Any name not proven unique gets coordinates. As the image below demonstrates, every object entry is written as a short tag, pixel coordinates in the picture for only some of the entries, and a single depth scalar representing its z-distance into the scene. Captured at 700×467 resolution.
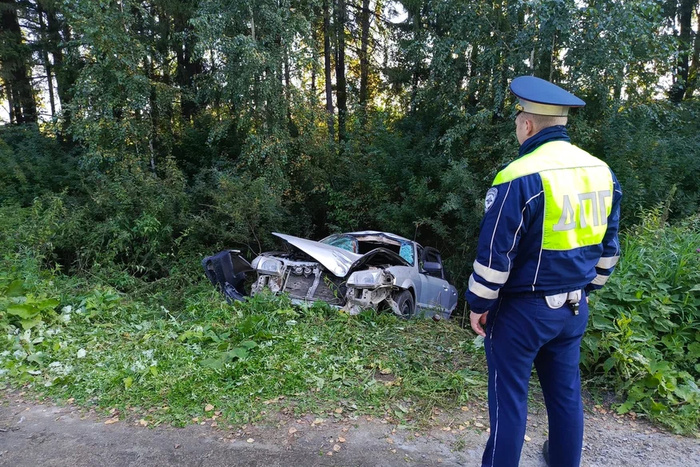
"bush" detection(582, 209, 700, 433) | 3.47
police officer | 2.16
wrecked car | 5.50
